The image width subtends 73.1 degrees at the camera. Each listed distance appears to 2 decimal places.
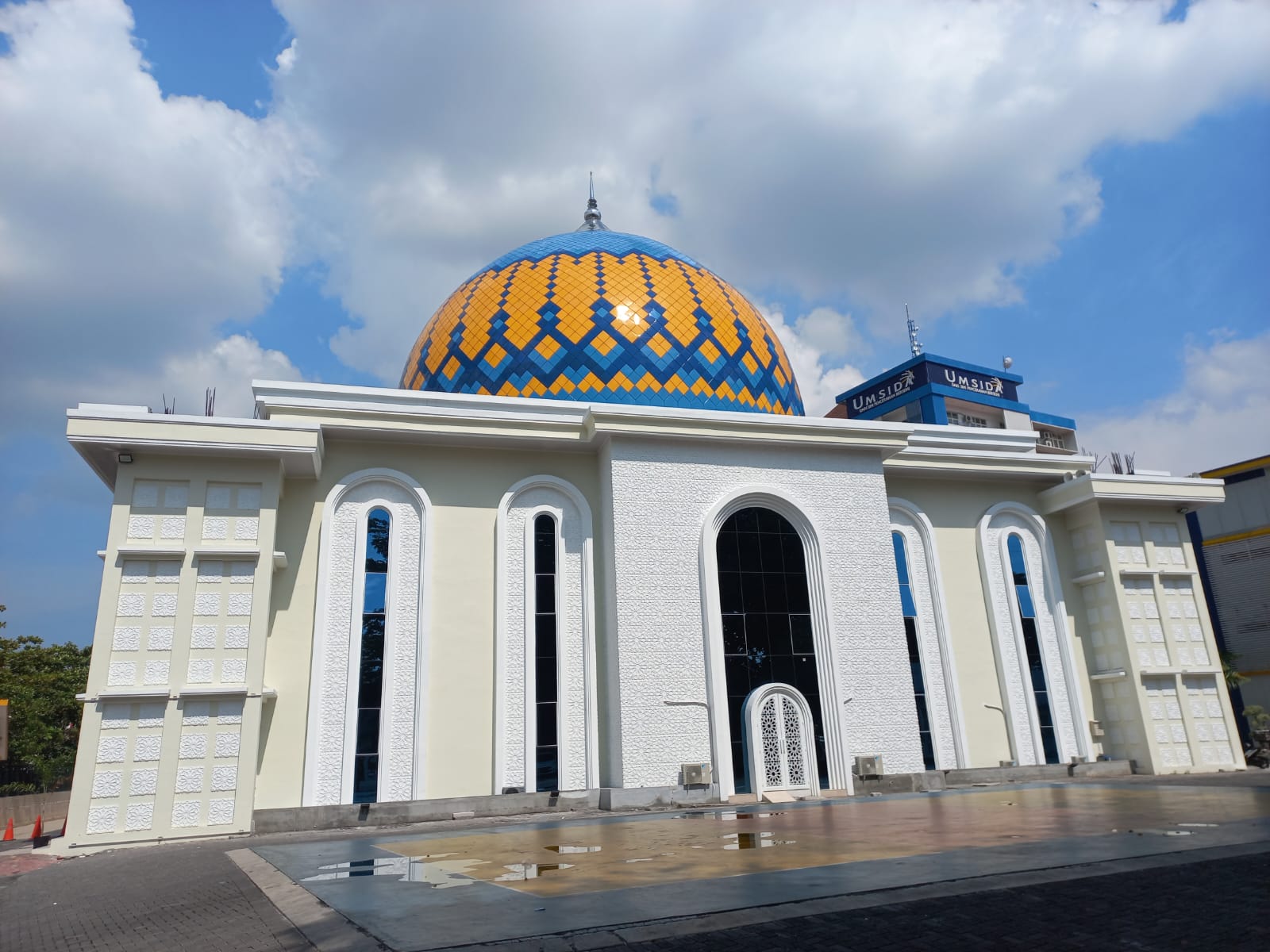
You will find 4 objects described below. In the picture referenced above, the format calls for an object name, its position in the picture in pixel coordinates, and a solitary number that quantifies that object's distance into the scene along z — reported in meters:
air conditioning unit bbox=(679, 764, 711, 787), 12.62
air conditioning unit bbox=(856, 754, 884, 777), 13.38
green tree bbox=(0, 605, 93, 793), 20.98
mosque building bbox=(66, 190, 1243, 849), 11.88
